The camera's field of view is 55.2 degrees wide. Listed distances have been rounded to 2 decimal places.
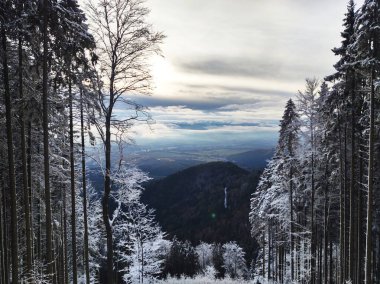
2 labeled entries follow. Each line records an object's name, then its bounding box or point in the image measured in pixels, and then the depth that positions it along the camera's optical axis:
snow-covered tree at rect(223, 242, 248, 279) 80.50
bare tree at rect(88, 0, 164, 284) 11.78
